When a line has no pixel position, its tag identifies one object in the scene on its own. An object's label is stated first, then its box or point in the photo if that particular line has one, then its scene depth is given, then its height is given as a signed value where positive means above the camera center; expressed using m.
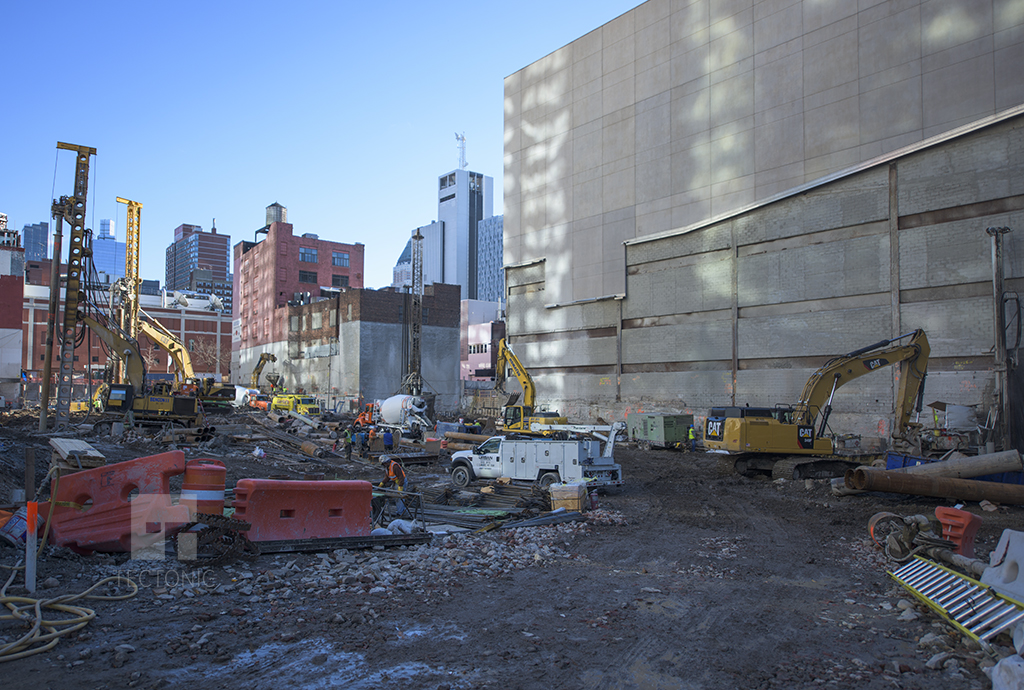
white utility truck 16.78 -2.38
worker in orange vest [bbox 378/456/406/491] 14.81 -2.41
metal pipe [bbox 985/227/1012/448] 22.08 +0.98
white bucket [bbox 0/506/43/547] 8.39 -2.13
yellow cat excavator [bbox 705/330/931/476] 21.02 -1.43
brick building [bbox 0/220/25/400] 53.03 +2.68
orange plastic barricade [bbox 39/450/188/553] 8.59 -1.90
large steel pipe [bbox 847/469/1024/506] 13.37 -2.33
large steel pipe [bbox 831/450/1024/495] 15.26 -2.12
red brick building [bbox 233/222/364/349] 76.81 +12.00
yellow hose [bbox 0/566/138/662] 5.75 -2.47
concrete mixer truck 34.11 -2.57
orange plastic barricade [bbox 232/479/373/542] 9.35 -2.09
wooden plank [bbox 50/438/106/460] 9.86 -1.26
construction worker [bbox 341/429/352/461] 25.91 -2.93
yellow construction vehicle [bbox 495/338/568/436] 26.53 -1.44
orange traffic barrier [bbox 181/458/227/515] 9.26 -1.72
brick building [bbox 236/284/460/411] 61.41 +2.58
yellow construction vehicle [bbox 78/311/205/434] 28.52 -1.33
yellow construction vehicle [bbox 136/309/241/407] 37.09 -0.67
